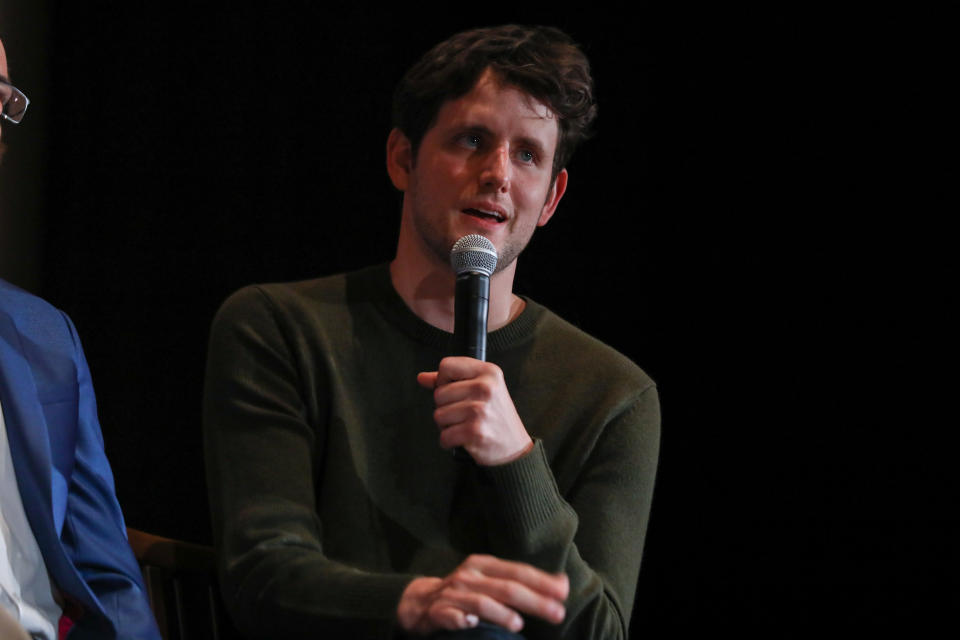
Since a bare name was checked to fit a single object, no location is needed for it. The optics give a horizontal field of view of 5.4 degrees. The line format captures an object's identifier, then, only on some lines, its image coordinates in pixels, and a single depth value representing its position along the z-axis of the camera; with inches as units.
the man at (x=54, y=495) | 319.5
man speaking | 318.6
